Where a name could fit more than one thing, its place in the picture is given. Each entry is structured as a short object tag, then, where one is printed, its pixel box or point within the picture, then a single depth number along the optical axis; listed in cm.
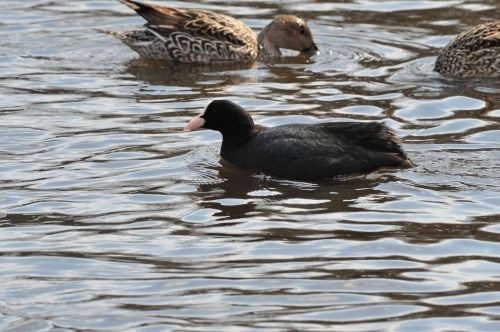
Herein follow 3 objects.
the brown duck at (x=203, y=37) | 1792
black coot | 1242
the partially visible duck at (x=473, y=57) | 1650
